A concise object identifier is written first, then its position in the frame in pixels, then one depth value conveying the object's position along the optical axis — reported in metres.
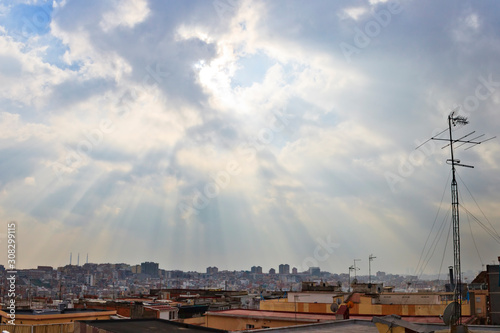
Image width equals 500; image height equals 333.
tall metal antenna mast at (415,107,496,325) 18.66
